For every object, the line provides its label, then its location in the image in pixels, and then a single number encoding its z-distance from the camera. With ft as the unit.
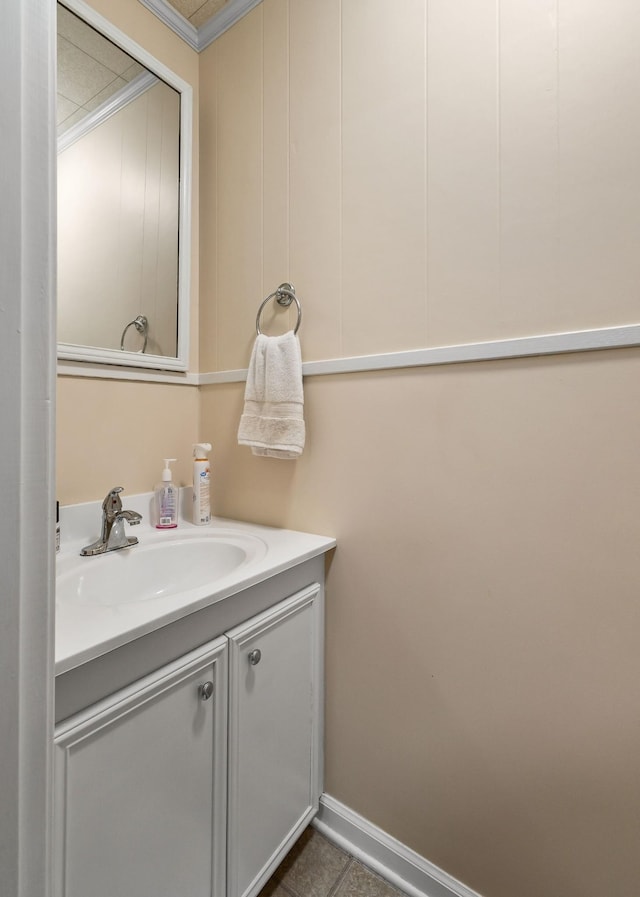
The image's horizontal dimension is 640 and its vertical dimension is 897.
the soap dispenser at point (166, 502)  3.95
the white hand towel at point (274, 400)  3.53
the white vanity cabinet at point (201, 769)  1.95
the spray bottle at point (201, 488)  4.01
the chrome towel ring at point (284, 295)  3.78
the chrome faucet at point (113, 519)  3.35
